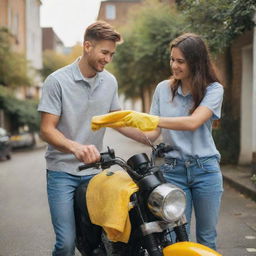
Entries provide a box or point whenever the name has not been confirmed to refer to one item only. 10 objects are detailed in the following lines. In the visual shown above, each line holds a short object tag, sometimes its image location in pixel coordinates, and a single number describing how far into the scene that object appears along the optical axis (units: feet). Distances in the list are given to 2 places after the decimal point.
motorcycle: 8.10
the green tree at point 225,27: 28.35
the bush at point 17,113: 72.28
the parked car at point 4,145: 52.60
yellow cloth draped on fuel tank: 8.43
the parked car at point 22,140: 66.13
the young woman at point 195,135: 10.63
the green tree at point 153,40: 50.47
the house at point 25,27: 95.86
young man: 10.36
